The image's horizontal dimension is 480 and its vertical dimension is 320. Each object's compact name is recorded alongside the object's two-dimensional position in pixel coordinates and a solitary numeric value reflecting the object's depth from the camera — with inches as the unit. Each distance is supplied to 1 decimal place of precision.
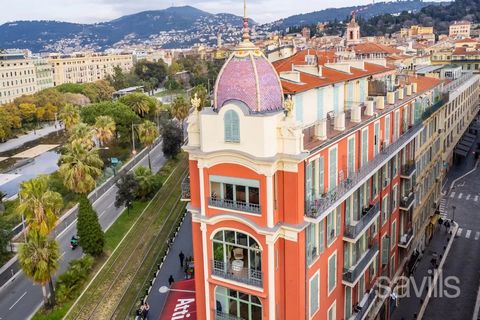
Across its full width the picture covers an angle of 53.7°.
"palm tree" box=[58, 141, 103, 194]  1904.5
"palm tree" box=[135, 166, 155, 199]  2280.3
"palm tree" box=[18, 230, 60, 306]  1393.9
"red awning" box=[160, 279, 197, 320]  1190.3
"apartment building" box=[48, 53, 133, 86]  7780.5
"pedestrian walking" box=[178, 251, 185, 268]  1707.7
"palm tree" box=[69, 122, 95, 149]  2604.8
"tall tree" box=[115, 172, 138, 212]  2135.8
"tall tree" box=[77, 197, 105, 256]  1691.7
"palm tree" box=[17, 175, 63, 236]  1483.8
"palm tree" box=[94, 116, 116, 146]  2996.6
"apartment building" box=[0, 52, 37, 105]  6269.7
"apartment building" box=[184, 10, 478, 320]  844.6
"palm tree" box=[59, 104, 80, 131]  3418.3
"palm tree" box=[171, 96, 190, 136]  3422.7
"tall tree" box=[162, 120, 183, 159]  2843.0
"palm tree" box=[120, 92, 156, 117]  3801.7
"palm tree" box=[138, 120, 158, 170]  2832.2
